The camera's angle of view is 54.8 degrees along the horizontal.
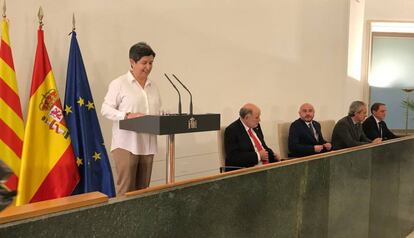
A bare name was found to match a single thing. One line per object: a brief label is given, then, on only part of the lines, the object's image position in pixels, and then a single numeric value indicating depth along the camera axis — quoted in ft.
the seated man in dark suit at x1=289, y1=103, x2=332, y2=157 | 13.66
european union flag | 9.73
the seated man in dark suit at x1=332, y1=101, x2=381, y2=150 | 14.14
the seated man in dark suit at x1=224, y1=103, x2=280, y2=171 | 11.18
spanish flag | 8.99
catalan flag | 8.70
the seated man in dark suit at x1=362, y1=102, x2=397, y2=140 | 16.52
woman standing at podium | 8.69
